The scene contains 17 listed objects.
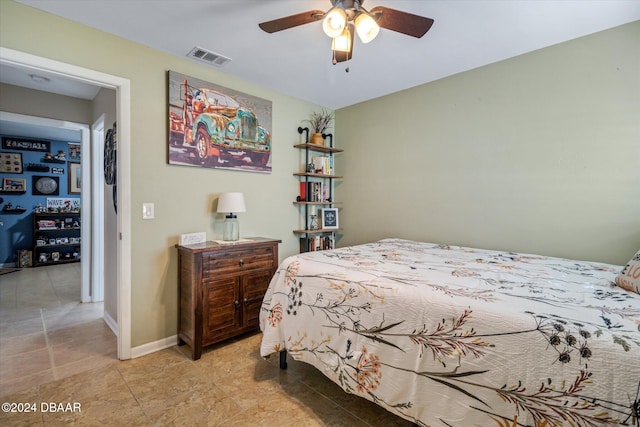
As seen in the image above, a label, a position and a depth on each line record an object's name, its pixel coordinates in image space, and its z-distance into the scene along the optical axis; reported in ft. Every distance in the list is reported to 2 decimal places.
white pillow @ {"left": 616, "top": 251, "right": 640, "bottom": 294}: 4.20
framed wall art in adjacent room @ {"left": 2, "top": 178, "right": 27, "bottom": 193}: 17.26
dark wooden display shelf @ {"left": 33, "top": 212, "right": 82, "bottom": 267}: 17.81
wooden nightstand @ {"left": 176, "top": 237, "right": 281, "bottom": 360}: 7.36
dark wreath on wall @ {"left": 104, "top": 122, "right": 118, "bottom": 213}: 9.04
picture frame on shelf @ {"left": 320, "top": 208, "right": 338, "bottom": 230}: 12.10
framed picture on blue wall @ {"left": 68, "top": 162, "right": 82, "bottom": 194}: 19.53
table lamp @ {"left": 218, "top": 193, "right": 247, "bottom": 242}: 8.53
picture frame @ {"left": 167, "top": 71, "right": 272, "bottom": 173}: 8.08
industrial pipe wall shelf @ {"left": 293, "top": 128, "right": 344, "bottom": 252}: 11.48
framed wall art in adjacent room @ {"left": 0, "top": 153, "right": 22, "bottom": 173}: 17.07
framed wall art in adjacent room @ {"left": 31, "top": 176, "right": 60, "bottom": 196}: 18.32
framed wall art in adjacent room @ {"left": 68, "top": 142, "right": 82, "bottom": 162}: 19.54
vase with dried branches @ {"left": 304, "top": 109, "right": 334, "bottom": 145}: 11.58
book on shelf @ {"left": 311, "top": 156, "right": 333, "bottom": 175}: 11.87
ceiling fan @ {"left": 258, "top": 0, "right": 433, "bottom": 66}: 4.91
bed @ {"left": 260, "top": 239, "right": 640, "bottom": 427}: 2.99
